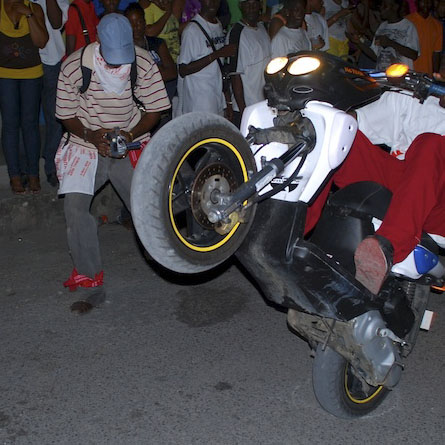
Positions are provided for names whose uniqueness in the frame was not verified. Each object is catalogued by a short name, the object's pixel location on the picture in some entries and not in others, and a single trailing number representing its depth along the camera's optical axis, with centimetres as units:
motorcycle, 251
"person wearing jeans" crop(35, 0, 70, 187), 625
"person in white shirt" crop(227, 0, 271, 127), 680
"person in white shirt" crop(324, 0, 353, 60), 841
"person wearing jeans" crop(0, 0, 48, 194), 580
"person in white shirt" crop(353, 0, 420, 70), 820
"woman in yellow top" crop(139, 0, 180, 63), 676
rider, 281
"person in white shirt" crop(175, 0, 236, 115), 654
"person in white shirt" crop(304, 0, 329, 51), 770
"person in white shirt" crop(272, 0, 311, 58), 693
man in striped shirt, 439
